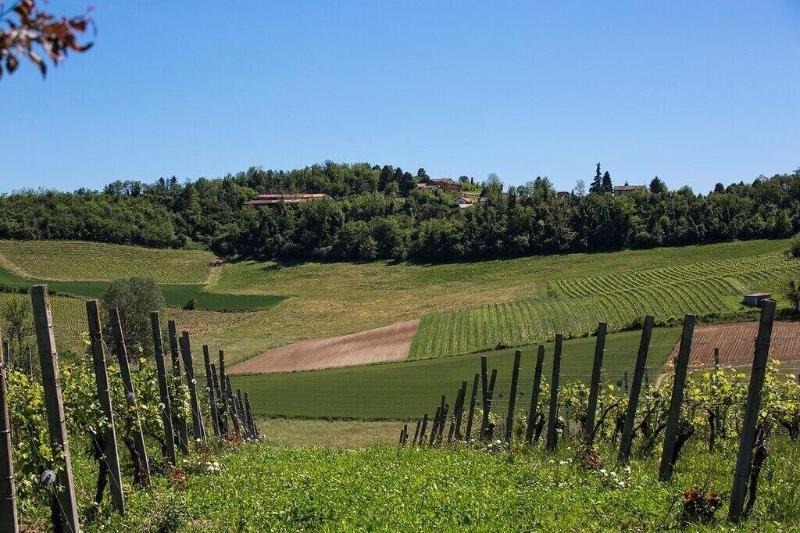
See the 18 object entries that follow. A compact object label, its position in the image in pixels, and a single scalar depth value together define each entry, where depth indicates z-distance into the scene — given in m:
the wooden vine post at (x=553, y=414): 13.02
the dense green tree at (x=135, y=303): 58.78
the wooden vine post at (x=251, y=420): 23.30
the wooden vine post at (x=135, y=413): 10.43
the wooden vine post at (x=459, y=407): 19.60
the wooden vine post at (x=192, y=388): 14.27
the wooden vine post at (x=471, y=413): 18.62
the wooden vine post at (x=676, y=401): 9.88
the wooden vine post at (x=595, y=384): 12.11
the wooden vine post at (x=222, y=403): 18.56
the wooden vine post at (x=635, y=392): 11.09
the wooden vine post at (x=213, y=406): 16.38
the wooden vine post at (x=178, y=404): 13.77
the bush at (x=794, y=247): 79.23
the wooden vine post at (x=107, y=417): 9.20
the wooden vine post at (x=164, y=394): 12.27
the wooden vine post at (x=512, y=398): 15.57
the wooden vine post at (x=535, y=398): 14.58
